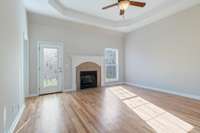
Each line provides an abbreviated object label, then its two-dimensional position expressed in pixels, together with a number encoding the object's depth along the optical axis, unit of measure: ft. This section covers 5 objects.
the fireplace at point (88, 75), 14.58
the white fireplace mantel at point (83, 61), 14.09
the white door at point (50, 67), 12.42
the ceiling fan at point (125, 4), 7.08
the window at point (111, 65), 17.41
